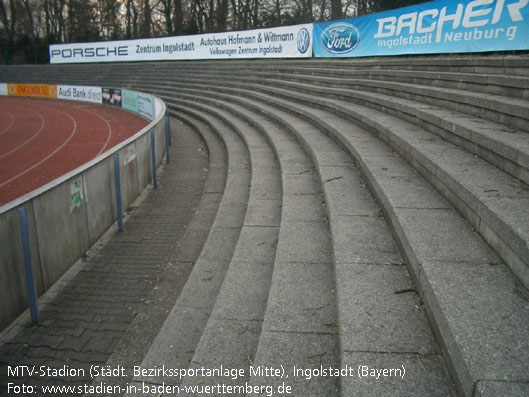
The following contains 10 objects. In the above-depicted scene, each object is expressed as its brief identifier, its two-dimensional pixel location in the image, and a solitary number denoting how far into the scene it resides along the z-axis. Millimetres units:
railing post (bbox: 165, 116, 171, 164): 13023
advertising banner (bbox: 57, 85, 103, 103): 31422
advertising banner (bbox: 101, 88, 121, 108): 28220
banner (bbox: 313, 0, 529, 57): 8648
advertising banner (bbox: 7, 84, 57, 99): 36344
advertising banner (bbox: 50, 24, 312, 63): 20891
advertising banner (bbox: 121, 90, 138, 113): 24773
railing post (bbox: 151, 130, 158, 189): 10586
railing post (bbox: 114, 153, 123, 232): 7797
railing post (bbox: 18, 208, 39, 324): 4766
